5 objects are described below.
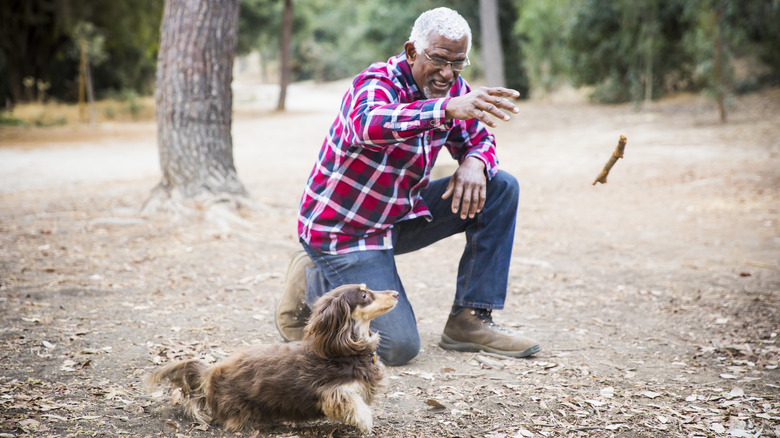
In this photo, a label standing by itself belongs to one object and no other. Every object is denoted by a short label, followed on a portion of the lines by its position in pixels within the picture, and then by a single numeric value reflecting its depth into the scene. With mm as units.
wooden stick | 3393
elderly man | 3170
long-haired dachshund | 2744
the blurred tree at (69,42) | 22109
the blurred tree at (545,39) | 24516
